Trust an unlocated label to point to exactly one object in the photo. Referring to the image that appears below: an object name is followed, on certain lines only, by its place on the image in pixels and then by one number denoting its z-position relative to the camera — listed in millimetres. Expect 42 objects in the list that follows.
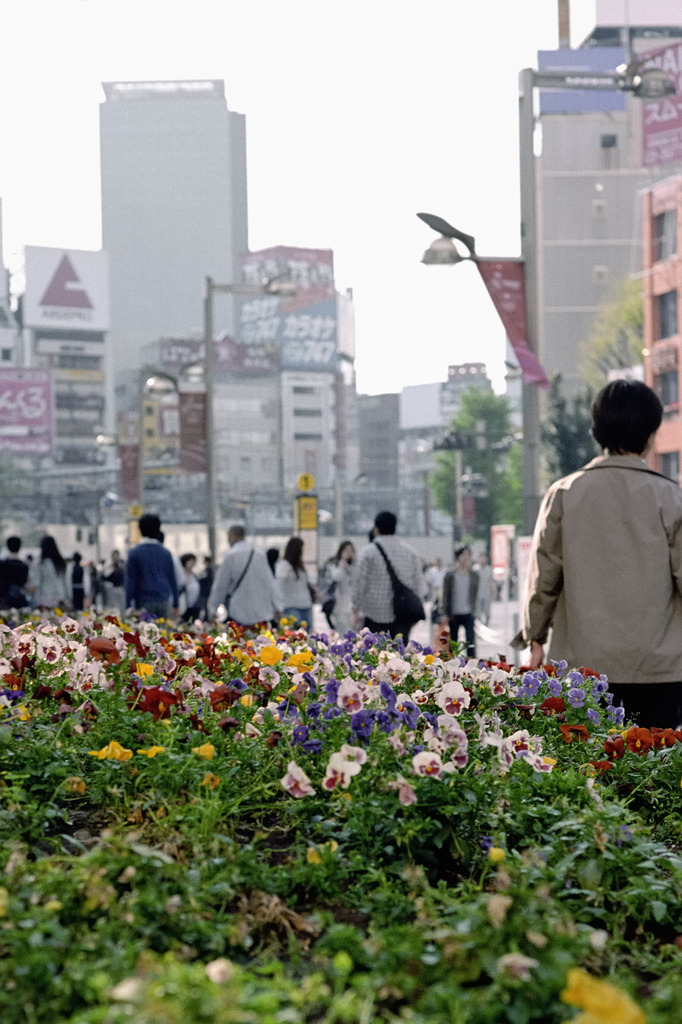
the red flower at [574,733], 4672
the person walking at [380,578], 11977
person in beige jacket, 5344
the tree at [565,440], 70688
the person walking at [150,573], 13102
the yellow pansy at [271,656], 5449
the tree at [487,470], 91812
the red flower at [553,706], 4930
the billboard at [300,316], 179625
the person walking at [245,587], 13383
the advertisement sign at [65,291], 161750
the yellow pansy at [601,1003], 1891
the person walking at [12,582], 17562
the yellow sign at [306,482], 23172
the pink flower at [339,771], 3539
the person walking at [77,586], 29672
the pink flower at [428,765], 3484
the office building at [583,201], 87875
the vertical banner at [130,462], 50125
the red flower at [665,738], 4773
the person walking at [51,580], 21703
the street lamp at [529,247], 12523
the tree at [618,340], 69875
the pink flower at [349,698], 4113
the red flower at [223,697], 4559
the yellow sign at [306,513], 22359
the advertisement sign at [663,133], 52719
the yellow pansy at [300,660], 5545
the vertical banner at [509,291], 12438
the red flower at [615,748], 4523
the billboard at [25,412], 110125
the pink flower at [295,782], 3582
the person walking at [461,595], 18406
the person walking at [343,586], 19297
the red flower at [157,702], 4480
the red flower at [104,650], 5297
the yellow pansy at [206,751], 3864
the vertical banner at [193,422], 25719
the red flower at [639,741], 4547
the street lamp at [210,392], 25734
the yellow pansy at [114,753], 3898
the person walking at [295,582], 15836
